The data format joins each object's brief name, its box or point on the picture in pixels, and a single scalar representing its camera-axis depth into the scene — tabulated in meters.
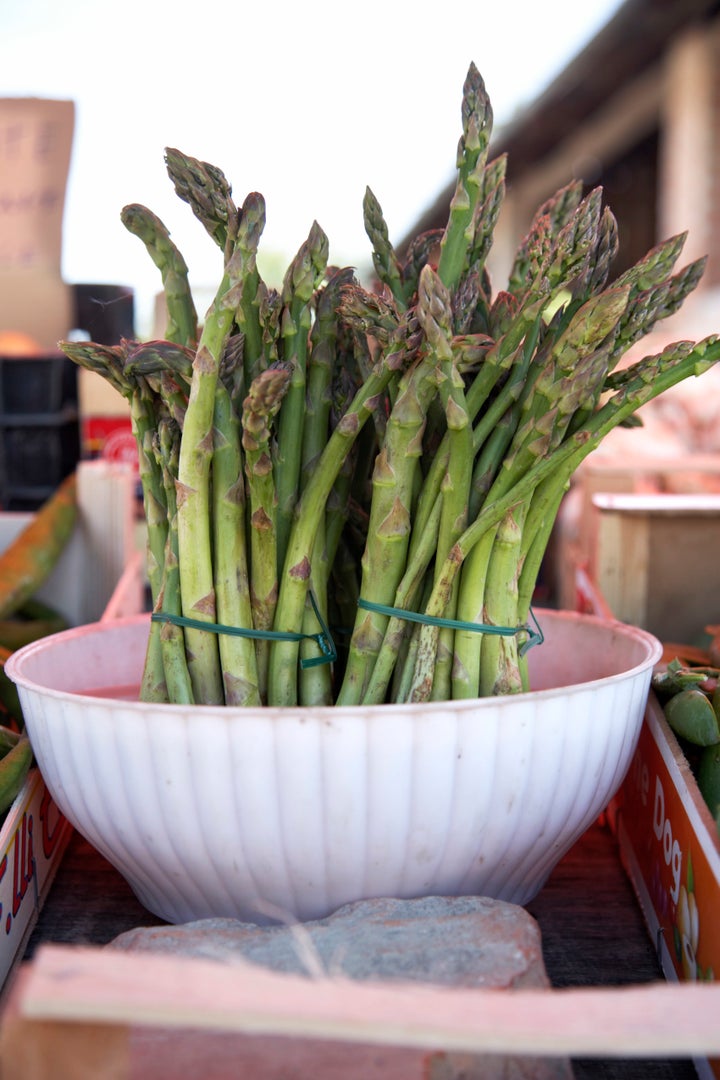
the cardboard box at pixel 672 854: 0.77
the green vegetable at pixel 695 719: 0.95
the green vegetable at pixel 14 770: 0.97
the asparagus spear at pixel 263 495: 0.85
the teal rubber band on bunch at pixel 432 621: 0.90
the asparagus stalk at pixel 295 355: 0.96
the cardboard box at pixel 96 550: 2.06
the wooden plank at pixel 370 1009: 0.45
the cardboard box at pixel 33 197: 2.42
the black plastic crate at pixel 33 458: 2.42
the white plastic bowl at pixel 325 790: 0.79
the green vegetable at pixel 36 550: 1.81
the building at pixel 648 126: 5.47
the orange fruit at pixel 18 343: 2.55
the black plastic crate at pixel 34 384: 2.38
